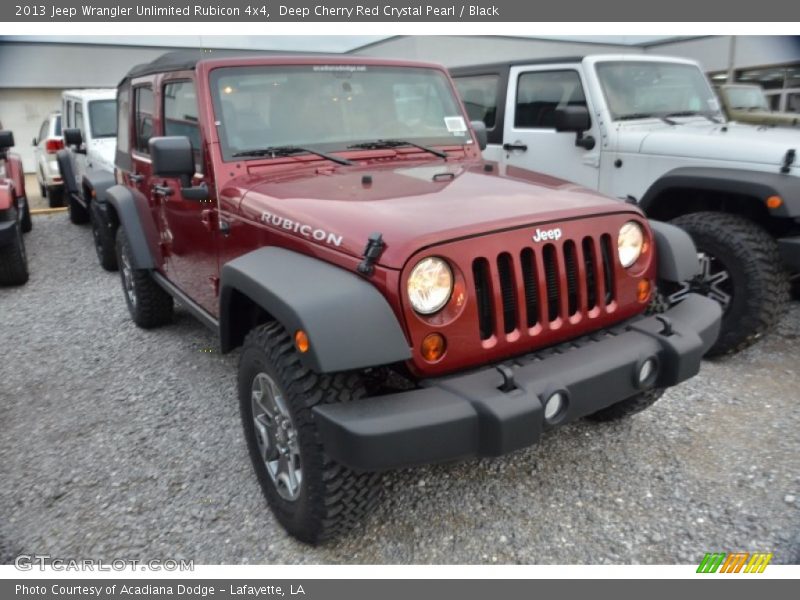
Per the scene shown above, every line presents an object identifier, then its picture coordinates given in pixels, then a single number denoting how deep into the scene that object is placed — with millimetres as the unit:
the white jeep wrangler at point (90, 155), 6223
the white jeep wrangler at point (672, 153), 3869
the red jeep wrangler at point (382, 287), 2025
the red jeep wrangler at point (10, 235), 5902
